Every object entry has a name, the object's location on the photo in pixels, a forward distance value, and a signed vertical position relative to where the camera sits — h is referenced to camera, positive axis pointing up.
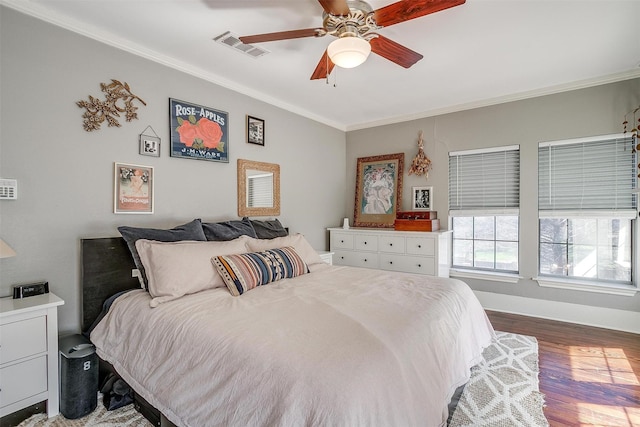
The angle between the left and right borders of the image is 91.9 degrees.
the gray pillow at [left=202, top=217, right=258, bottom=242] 2.65 -0.17
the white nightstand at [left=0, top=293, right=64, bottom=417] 1.64 -0.79
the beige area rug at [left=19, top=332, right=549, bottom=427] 1.78 -1.21
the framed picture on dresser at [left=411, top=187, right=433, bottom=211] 4.17 +0.18
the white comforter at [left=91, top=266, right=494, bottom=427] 1.05 -0.60
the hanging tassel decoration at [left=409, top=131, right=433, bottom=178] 4.16 +0.66
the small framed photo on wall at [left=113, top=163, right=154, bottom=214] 2.37 +0.18
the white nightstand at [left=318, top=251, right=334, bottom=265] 3.83 -0.56
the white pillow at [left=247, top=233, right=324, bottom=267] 2.58 -0.30
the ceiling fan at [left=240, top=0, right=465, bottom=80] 1.58 +1.05
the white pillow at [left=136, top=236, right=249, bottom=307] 1.90 -0.37
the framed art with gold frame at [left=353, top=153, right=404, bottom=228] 4.38 +0.31
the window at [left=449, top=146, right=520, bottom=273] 3.70 +0.05
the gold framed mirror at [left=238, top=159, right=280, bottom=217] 3.28 +0.26
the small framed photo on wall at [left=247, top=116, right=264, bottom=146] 3.37 +0.90
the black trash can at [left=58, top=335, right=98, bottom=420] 1.81 -1.01
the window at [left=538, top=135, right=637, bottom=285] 3.12 +0.04
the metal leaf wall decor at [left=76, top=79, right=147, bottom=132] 2.24 +0.79
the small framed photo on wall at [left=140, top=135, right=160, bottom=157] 2.52 +0.54
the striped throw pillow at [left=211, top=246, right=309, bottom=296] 2.06 -0.41
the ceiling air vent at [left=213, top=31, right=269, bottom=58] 2.32 +1.31
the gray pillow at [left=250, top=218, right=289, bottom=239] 3.05 -0.18
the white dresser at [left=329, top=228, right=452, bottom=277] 3.65 -0.49
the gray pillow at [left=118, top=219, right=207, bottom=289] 2.12 -0.17
